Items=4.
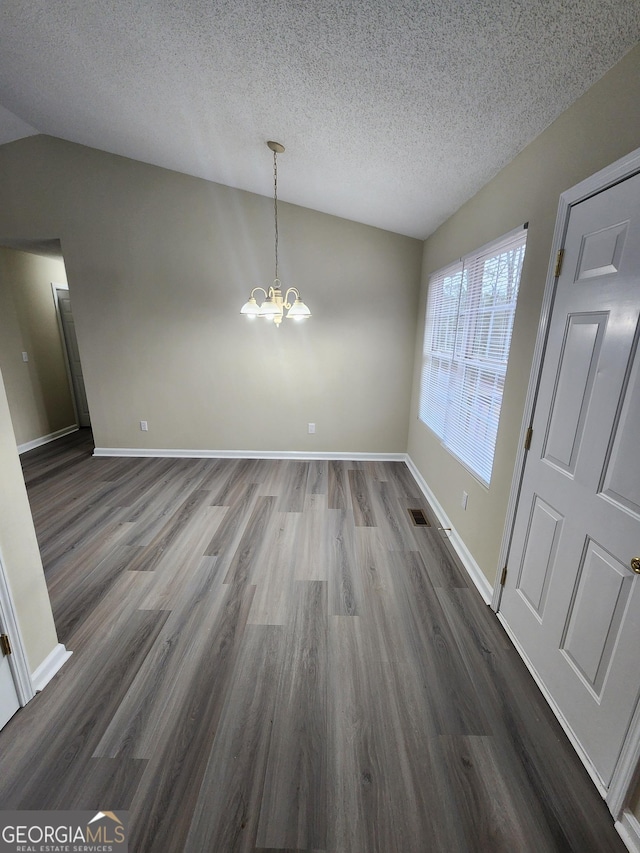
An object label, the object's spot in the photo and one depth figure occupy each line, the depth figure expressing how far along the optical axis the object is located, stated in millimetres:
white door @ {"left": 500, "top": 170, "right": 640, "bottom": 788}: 1066
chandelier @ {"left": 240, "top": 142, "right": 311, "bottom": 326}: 2527
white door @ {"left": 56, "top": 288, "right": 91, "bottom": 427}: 4953
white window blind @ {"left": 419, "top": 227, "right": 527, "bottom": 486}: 1936
